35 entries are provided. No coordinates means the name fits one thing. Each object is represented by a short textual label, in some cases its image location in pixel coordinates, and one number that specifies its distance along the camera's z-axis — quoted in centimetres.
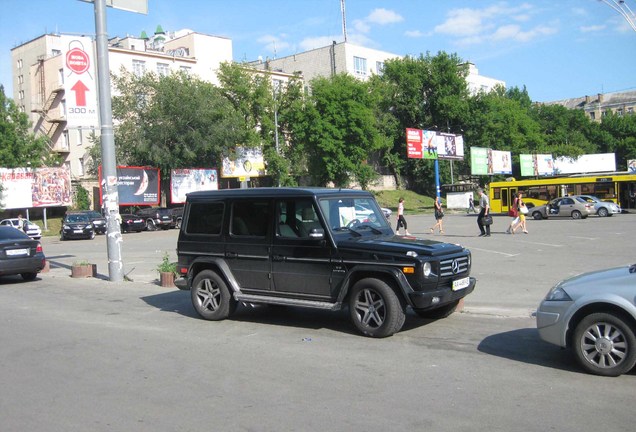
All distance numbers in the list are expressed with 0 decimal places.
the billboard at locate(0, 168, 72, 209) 4353
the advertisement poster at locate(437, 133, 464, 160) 5453
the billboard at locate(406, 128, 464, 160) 5178
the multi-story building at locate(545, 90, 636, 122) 12512
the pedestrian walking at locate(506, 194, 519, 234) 2573
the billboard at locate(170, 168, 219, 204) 4922
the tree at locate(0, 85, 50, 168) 4616
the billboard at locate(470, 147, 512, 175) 6172
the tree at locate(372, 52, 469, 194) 7094
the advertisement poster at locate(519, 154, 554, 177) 7112
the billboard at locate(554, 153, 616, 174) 8056
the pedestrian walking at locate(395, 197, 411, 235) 2465
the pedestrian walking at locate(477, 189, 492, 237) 2406
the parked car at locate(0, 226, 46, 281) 1421
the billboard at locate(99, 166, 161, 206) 4631
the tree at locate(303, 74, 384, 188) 5806
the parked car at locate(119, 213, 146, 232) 4109
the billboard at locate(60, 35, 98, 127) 1426
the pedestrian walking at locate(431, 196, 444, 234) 2655
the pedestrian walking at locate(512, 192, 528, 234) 2522
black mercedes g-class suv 755
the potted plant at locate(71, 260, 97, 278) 1566
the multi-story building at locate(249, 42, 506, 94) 7269
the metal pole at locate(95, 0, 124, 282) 1436
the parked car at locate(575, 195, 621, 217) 3762
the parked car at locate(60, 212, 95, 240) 3553
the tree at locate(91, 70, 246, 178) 4688
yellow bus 4294
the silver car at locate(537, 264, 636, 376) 569
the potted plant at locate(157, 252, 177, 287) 1320
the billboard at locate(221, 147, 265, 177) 5419
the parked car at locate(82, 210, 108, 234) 3888
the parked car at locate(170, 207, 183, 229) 4423
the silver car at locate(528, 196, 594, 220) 3647
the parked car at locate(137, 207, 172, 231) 4319
